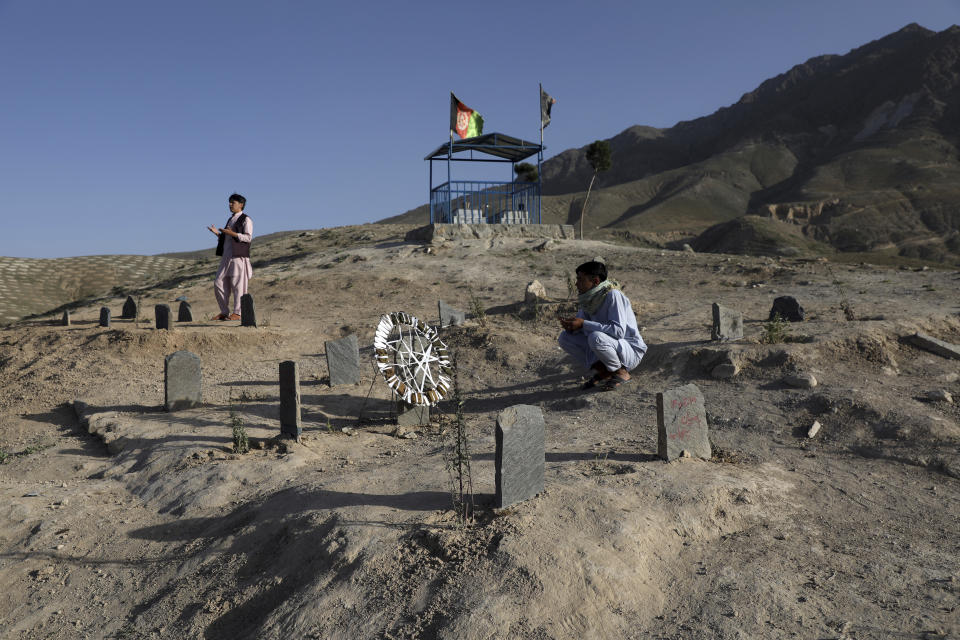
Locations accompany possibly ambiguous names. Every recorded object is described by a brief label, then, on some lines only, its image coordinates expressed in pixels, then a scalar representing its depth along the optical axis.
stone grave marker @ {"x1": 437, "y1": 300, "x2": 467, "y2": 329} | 10.09
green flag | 18.84
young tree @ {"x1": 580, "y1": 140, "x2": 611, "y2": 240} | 25.17
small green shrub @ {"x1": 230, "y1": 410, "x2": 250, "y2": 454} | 5.46
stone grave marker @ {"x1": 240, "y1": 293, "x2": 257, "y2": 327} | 10.09
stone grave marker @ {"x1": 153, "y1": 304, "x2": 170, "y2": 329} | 9.36
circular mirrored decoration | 6.02
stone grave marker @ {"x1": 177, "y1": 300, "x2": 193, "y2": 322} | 11.03
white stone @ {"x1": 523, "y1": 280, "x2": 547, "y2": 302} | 10.62
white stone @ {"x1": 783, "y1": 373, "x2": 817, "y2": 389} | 5.71
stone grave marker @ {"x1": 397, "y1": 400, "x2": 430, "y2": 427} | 6.18
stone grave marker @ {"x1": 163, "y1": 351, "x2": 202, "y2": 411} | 6.82
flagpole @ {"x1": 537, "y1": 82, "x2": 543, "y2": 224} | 18.81
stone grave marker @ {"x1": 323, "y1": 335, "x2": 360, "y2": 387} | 7.52
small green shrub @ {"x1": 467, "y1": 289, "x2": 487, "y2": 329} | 9.57
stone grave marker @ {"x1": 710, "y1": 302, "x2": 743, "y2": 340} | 7.19
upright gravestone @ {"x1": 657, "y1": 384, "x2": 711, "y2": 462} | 4.36
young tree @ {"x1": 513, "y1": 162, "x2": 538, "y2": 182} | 33.95
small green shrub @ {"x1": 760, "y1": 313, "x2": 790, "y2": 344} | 6.74
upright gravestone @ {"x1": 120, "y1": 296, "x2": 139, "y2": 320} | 12.17
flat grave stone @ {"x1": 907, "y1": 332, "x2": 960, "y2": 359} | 6.18
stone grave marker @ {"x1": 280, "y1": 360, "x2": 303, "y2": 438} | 5.61
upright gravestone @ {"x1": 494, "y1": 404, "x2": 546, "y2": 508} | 3.57
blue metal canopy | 18.92
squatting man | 5.96
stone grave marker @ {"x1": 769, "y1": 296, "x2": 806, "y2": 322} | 8.05
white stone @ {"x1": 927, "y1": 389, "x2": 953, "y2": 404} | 5.25
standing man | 10.30
